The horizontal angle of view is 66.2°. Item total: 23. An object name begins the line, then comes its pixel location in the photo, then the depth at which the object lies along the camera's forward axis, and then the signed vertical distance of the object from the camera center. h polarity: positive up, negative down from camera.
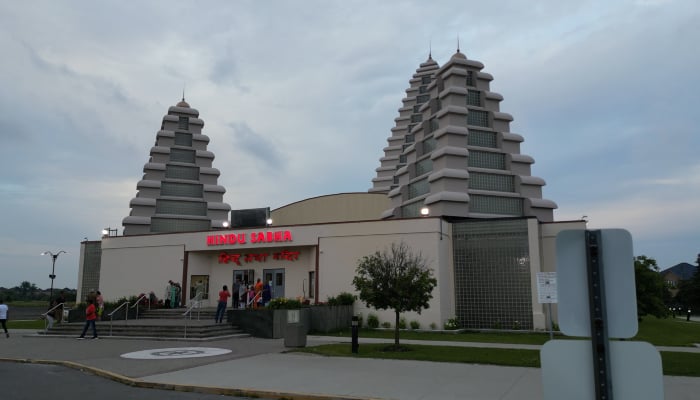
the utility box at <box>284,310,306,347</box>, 19.73 -1.67
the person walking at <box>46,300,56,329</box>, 27.54 -1.66
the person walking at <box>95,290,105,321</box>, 27.53 -1.12
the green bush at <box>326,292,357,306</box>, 29.72 -0.80
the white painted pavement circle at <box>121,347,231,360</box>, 17.56 -2.32
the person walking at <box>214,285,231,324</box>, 26.05 -1.08
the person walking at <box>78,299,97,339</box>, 23.69 -1.43
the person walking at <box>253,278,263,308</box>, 28.33 -0.37
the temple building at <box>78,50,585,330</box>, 29.55 +3.22
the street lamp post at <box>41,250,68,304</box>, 46.86 +2.11
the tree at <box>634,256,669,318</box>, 40.88 -0.40
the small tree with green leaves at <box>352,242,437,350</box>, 19.34 -0.01
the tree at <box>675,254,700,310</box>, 81.62 -0.79
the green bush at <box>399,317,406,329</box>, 29.08 -2.00
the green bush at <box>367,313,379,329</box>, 29.73 -1.99
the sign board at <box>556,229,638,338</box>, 3.08 +0.03
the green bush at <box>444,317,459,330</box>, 28.86 -2.03
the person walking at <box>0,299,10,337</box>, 25.22 -1.44
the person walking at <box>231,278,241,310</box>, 33.22 -0.62
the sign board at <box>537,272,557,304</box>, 15.29 -0.02
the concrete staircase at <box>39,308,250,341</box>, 23.86 -2.07
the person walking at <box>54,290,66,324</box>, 31.47 -1.44
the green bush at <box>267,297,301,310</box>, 24.67 -0.86
